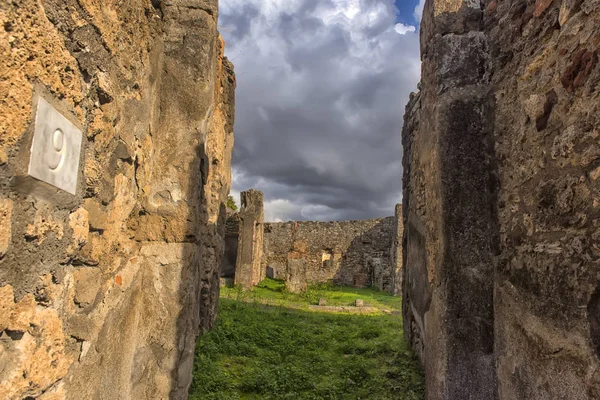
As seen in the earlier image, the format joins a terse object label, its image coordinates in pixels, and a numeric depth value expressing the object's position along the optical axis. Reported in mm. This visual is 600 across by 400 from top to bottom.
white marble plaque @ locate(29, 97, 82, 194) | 1285
